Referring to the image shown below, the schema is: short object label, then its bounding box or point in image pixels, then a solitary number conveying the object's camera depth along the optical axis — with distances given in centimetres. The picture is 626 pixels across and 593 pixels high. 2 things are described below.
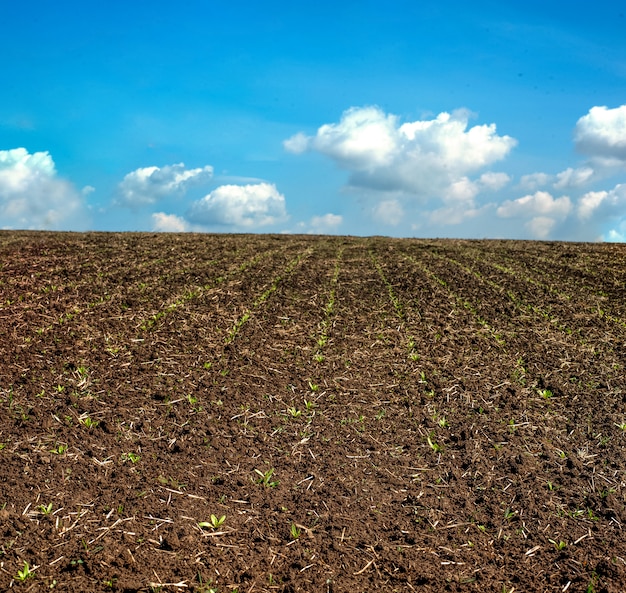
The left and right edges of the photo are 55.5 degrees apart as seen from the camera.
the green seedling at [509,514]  574
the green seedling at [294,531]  528
